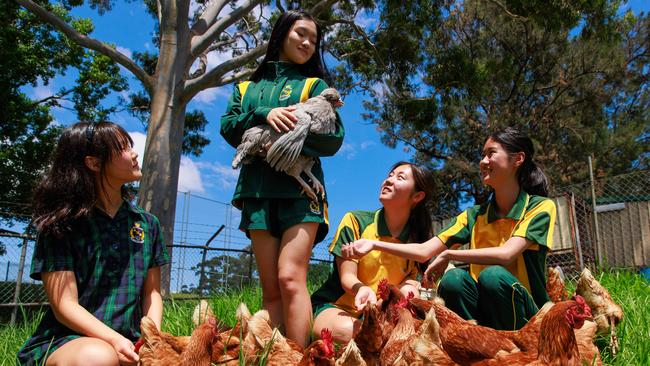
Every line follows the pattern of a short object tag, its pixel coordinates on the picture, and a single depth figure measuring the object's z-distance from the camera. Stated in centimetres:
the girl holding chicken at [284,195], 268
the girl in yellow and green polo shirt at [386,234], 313
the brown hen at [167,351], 239
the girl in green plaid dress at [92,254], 228
